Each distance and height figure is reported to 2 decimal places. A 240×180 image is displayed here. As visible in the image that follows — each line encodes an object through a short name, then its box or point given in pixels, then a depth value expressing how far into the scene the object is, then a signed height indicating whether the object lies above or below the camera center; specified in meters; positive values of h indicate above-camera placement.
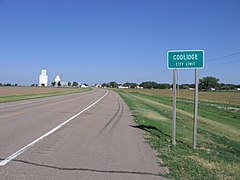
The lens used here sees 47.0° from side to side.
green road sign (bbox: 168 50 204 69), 7.88 +0.80
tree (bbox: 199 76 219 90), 165.38 +2.81
